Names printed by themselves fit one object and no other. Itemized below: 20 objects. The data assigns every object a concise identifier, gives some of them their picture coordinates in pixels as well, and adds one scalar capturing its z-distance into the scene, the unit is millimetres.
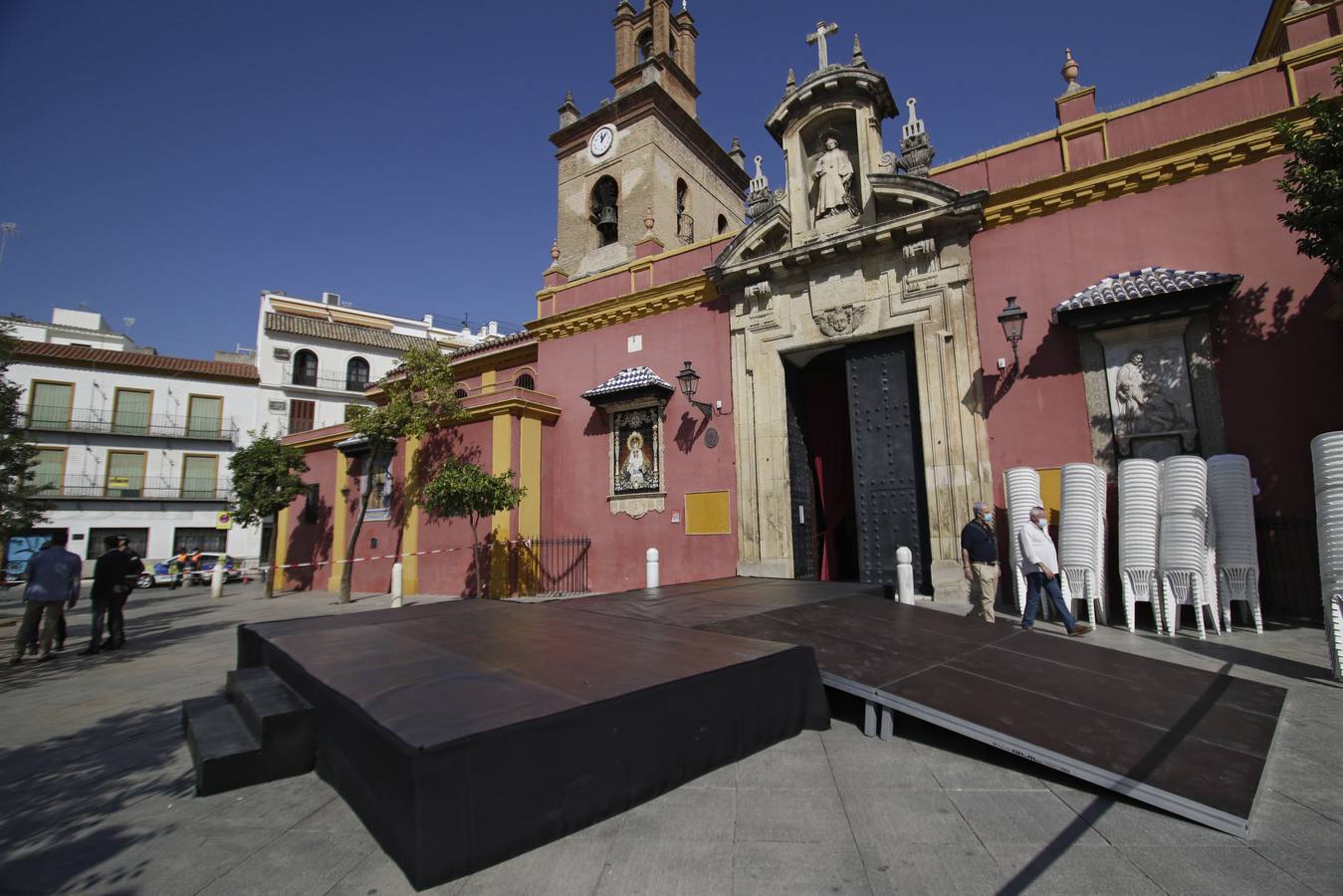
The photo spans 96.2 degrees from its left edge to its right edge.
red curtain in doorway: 10898
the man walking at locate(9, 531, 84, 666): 7059
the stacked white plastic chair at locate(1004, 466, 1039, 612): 7387
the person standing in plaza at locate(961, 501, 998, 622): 6523
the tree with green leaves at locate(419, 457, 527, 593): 10719
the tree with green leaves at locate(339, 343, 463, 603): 12797
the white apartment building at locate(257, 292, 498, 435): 28141
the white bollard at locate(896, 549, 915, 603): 7219
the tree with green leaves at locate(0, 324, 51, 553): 8414
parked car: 21484
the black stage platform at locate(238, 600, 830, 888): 2283
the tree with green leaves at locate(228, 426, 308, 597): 15250
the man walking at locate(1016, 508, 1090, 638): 6184
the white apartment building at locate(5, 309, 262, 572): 23562
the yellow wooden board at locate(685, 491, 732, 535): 10312
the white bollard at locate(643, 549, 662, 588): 9102
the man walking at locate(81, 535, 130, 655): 7707
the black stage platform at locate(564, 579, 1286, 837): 2768
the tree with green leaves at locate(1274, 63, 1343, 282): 5512
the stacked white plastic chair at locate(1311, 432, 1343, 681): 4441
